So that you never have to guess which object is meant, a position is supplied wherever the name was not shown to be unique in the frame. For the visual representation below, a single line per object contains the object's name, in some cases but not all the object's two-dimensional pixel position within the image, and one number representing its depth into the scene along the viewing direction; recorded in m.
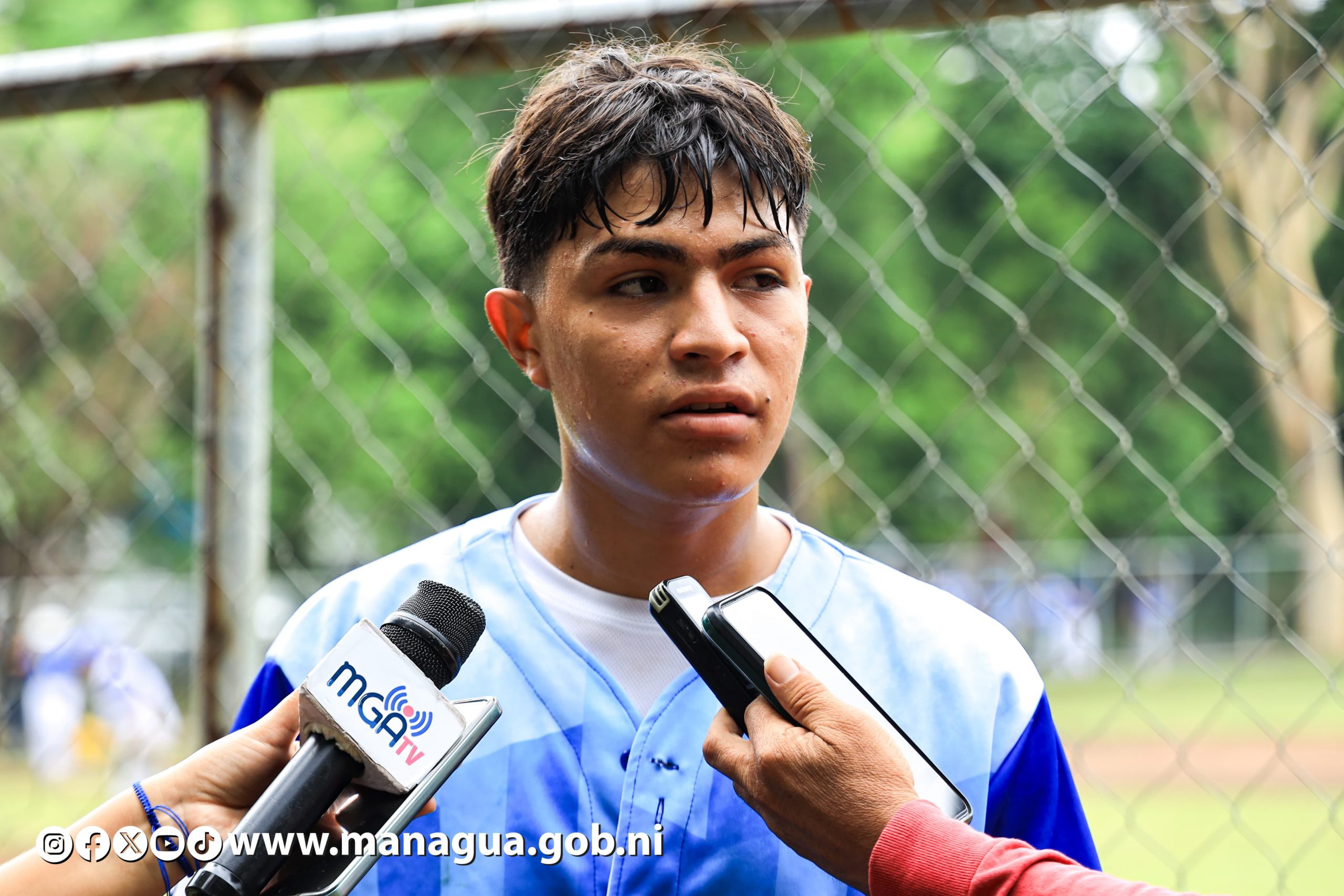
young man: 1.50
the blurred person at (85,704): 11.80
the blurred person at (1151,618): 18.45
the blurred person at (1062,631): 18.95
